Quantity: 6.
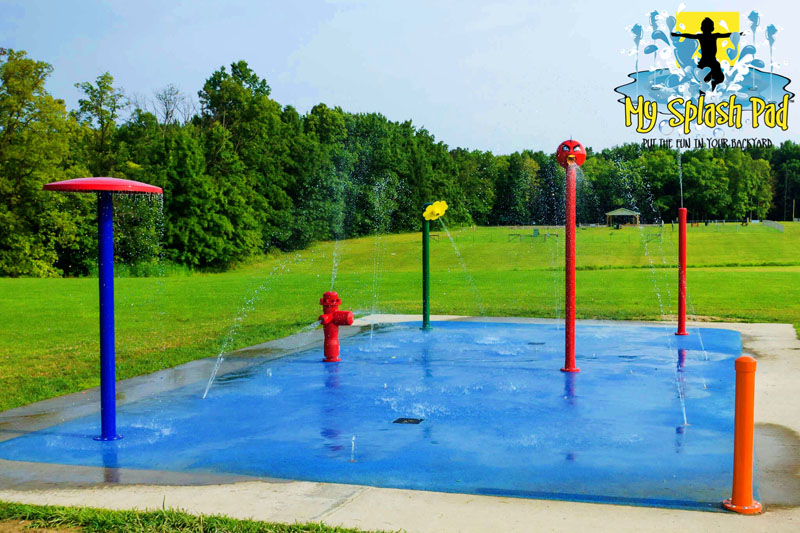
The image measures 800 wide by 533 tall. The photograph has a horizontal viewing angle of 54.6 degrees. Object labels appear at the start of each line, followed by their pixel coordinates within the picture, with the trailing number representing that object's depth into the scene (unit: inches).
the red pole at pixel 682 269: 434.3
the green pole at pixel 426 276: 481.4
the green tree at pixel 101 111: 1795.0
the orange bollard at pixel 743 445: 167.6
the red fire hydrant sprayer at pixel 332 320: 364.8
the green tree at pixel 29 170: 1492.4
